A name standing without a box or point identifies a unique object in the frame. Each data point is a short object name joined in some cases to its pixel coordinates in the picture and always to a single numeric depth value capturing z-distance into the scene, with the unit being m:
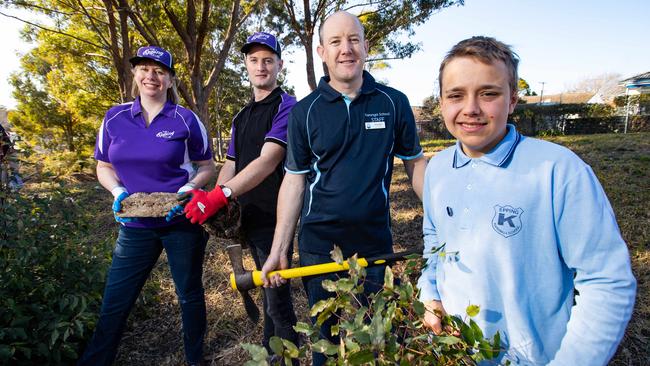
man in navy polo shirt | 1.87
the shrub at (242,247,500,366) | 0.83
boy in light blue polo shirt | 0.94
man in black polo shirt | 2.28
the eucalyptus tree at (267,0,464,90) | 12.63
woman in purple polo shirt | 2.43
